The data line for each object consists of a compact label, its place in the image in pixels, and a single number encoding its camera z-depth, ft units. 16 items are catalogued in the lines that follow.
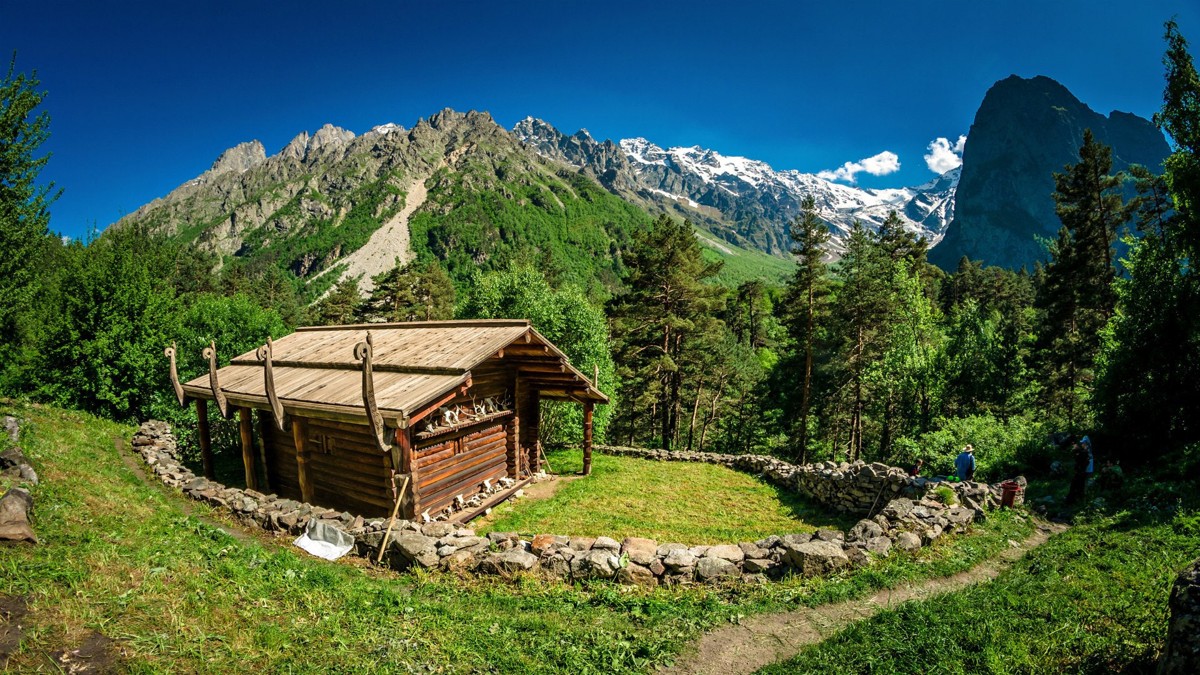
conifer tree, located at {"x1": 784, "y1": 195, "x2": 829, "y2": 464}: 75.87
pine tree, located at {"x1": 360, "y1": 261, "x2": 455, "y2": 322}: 160.04
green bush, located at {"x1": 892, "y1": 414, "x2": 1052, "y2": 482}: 51.26
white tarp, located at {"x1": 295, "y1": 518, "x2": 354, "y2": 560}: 28.32
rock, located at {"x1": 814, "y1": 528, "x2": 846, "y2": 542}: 28.29
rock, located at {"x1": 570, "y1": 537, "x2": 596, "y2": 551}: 26.71
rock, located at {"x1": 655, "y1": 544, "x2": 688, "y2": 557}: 25.70
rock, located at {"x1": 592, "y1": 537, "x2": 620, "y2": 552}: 26.48
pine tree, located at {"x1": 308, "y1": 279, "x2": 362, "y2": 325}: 183.11
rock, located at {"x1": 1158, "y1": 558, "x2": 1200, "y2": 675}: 10.79
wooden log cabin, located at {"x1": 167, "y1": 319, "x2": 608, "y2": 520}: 35.01
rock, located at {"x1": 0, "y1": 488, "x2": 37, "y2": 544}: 19.92
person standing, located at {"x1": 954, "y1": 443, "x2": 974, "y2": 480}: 43.32
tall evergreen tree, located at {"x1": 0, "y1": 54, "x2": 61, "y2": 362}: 47.37
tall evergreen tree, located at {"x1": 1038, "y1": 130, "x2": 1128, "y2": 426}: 72.38
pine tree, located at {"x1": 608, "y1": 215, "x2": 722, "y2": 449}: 89.35
